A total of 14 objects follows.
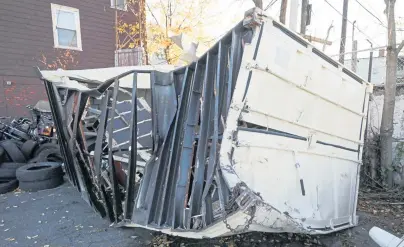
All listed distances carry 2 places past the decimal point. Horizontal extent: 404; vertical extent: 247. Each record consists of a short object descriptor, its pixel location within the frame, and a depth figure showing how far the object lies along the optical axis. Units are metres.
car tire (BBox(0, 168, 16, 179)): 5.92
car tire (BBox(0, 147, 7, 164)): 6.33
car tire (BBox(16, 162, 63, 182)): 5.52
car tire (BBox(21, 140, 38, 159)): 6.70
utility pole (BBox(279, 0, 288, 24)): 8.46
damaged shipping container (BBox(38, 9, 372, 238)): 2.57
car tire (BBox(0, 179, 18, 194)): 5.58
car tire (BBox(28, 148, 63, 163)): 6.54
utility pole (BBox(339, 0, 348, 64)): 12.89
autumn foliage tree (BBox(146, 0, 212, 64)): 12.86
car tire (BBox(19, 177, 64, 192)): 5.54
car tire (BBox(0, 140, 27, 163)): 6.49
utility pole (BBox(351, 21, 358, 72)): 8.74
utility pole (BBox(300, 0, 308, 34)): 10.25
